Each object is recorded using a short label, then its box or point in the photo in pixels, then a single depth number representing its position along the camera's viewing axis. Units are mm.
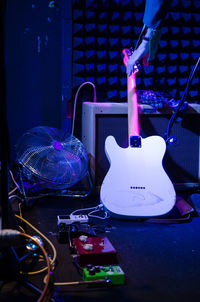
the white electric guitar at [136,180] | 2504
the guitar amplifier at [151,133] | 3078
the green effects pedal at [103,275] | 1655
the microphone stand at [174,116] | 2497
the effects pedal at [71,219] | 2232
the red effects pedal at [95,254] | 1808
